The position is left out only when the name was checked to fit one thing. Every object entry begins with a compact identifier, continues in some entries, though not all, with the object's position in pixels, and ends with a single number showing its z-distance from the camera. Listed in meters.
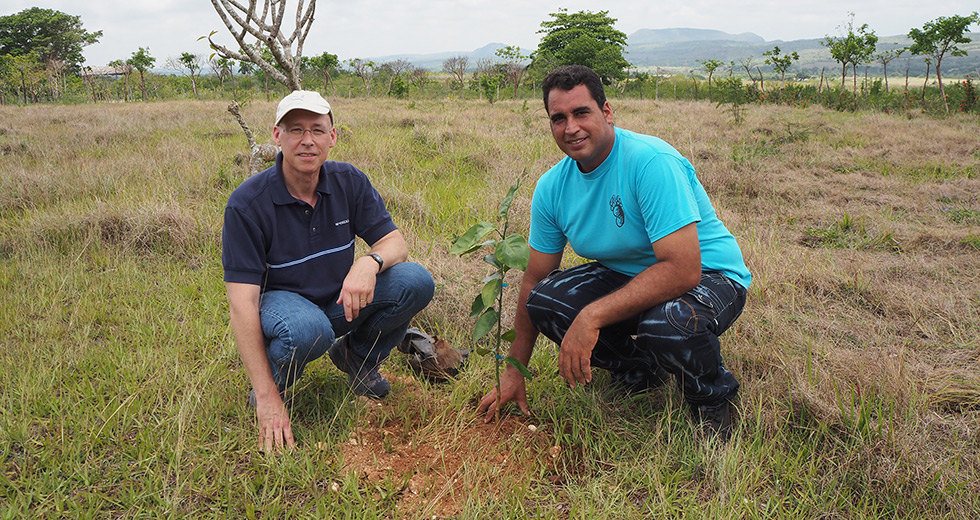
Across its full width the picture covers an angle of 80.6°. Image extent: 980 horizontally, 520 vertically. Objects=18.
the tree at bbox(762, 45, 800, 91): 19.36
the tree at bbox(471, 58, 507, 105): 22.16
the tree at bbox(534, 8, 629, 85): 31.80
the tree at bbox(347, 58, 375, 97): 27.62
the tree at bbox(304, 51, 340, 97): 26.74
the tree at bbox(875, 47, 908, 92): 17.33
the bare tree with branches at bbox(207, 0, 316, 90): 4.65
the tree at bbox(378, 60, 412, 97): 23.62
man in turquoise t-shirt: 1.86
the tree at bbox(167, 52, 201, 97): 26.12
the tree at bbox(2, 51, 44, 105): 23.92
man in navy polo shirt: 1.93
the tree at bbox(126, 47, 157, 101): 26.66
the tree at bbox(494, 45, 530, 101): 27.47
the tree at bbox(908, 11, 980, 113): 13.55
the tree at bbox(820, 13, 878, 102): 16.45
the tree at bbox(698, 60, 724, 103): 20.80
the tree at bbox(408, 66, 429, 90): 27.14
